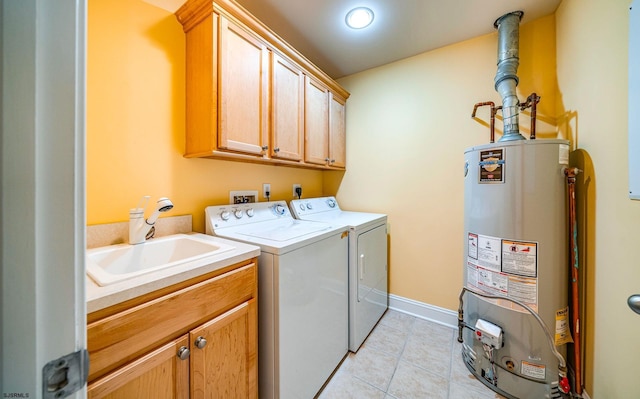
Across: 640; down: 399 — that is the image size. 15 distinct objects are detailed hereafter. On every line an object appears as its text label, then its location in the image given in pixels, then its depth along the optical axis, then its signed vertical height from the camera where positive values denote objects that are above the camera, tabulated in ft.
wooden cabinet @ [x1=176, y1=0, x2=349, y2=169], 4.24 +2.36
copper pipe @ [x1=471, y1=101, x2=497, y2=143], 5.65 +2.10
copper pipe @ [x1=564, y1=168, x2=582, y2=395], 3.95 -1.21
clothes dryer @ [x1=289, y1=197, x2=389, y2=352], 5.38 -1.60
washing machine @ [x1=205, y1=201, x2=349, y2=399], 3.58 -1.75
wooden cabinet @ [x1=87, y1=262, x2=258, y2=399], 2.15 -1.66
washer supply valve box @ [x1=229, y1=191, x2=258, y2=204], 5.68 +0.05
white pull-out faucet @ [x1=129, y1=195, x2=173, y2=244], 3.84 -0.38
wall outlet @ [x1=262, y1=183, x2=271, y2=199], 6.51 +0.26
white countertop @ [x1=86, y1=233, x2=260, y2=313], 2.09 -0.88
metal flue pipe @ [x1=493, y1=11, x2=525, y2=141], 5.09 +3.01
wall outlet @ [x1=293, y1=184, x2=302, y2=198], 7.59 +0.28
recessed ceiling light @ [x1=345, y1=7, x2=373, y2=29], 5.21 +4.33
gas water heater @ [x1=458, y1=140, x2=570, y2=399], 4.06 -1.30
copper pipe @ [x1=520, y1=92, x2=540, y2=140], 4.99 +2.11
